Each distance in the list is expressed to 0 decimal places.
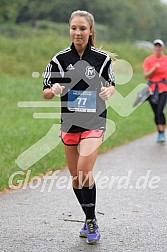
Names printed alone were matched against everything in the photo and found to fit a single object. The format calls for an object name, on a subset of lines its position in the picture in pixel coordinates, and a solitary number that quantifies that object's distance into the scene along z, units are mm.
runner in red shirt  23756
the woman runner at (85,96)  10397
